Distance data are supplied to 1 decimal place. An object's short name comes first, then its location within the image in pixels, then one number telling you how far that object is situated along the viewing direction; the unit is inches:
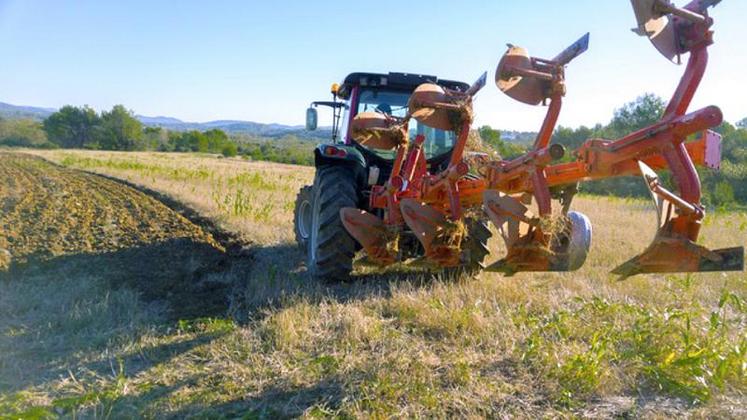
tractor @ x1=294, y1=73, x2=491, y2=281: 192.5
